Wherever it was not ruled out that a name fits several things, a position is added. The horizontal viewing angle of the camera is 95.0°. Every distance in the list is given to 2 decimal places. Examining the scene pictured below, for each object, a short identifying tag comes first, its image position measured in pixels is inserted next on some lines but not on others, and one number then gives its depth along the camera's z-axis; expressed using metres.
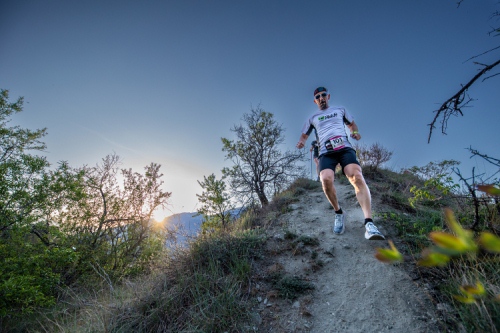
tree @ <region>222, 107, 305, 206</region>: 10.60
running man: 3.65
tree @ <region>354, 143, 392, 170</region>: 11.59
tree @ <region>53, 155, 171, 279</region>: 7.37
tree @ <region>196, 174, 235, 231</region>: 6.51
